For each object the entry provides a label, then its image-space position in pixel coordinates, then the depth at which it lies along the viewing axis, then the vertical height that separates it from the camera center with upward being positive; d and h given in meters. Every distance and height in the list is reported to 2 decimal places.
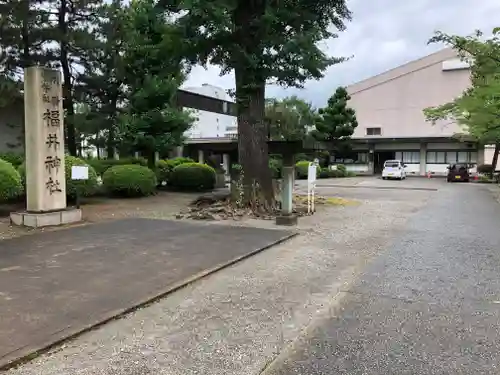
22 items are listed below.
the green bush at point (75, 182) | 12.44 -0.57
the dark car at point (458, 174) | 32.16 -0.94
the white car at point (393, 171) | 34.09 -0.77
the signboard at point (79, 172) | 10.10 -0.24
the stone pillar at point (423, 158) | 42.09 +0.24
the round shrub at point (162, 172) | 19.38 -0.47
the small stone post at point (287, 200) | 10.80 -0.94
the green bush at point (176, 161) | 22.50 +0.00
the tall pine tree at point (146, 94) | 16.88 +2.49
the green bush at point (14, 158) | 14.38 +0.10
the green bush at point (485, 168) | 37.21 -0.62
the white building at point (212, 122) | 40.84 +3.66
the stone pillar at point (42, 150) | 9.70 +0.24
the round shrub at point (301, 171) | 34.28 -0.77
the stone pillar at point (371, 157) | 43.95 +0.35
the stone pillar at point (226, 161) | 33.44 -0.01
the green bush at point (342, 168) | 39.47 -0.64
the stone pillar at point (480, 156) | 40.50 +0.40
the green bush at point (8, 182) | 10.88 -0.49
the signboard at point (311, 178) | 12.83 -0.48
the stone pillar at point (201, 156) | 29.81 +0.33
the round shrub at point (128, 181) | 15.34 -0.66
